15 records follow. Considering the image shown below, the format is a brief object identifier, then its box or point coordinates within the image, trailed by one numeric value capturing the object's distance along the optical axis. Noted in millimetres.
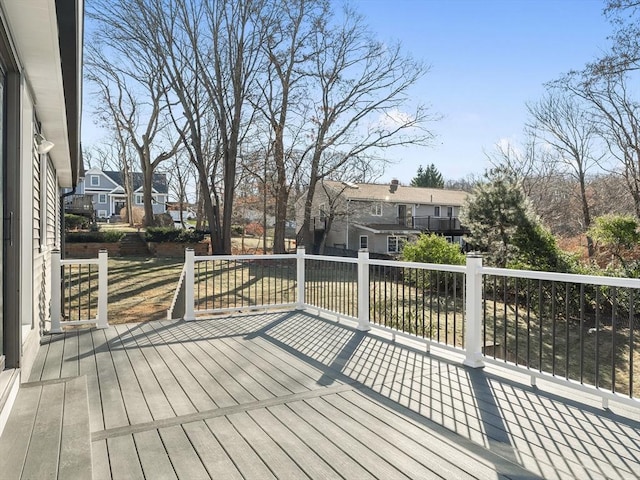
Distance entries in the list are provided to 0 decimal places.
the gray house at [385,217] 27638
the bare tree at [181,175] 30531
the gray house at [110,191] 42812
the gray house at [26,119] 2588
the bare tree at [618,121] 16438
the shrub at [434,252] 12329
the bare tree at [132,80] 16656
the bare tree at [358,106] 19453
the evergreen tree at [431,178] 47656
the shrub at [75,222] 19859
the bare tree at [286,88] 17766
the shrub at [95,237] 17139
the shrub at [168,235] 18516
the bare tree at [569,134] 21406
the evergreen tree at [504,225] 11727
